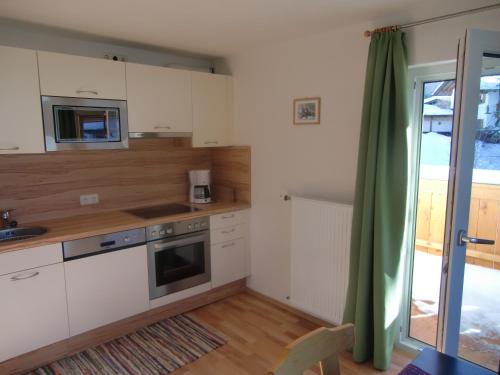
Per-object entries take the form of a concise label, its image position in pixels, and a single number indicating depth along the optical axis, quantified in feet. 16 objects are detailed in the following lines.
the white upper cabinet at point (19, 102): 7.62
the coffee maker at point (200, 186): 11.54
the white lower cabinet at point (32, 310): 7.38
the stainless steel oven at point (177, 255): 9.52
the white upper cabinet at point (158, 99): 9.54
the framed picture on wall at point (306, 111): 9.25
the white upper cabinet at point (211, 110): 10.83
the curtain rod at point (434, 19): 6.40
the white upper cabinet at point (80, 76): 8.10
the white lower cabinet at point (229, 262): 10.89
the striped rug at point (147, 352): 7.99
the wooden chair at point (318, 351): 3.48
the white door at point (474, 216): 5.56
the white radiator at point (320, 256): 8.73
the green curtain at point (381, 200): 7.36
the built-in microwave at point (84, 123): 8.29
